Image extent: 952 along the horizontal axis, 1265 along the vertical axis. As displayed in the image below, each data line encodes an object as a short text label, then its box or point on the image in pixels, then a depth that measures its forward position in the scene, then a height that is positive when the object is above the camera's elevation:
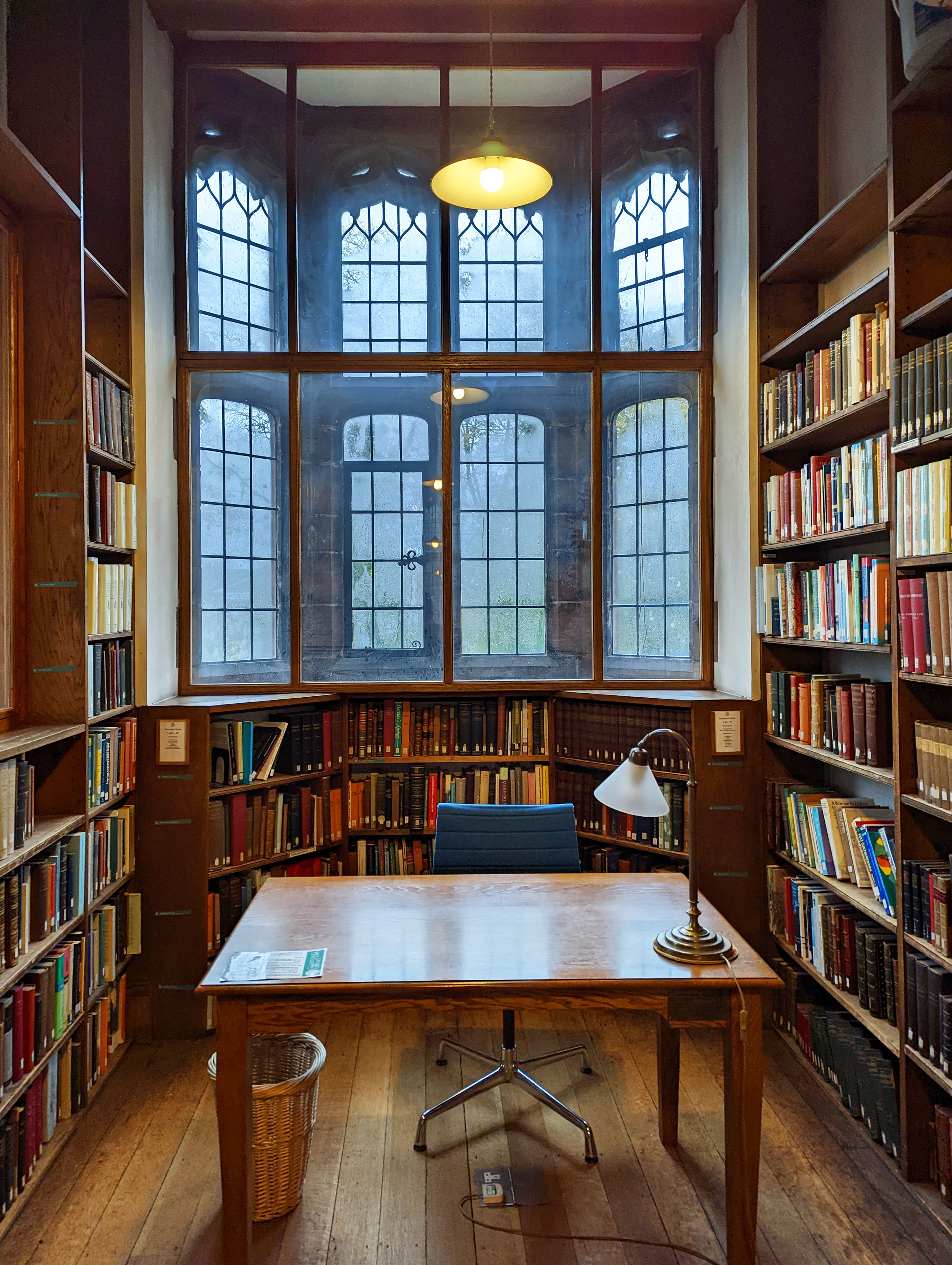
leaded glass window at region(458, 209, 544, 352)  4.61 +1.86
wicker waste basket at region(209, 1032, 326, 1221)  2.53 -1.45
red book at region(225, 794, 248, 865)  4.02 -0.86
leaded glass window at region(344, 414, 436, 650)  4.56 +0.57
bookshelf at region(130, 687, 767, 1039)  3.83 -0.82
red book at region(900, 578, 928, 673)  2.64 +0.03
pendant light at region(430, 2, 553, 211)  2.91 +1.54
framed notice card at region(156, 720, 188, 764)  3.82 -0.44
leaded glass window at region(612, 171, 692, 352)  4.53 +1.92
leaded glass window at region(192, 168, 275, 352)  4.46 +1.90
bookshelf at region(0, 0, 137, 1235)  3.05 +0.63
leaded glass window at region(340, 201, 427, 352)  4.59 +1.81
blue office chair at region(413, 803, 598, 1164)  3.33 -0.77
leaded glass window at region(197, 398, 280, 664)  4.45 +0.55
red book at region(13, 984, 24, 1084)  2.63 -1.17
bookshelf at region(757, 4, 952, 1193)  2.71 +1.09
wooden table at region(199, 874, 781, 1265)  2.19 -0.86
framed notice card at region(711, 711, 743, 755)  3.94 -0.45
